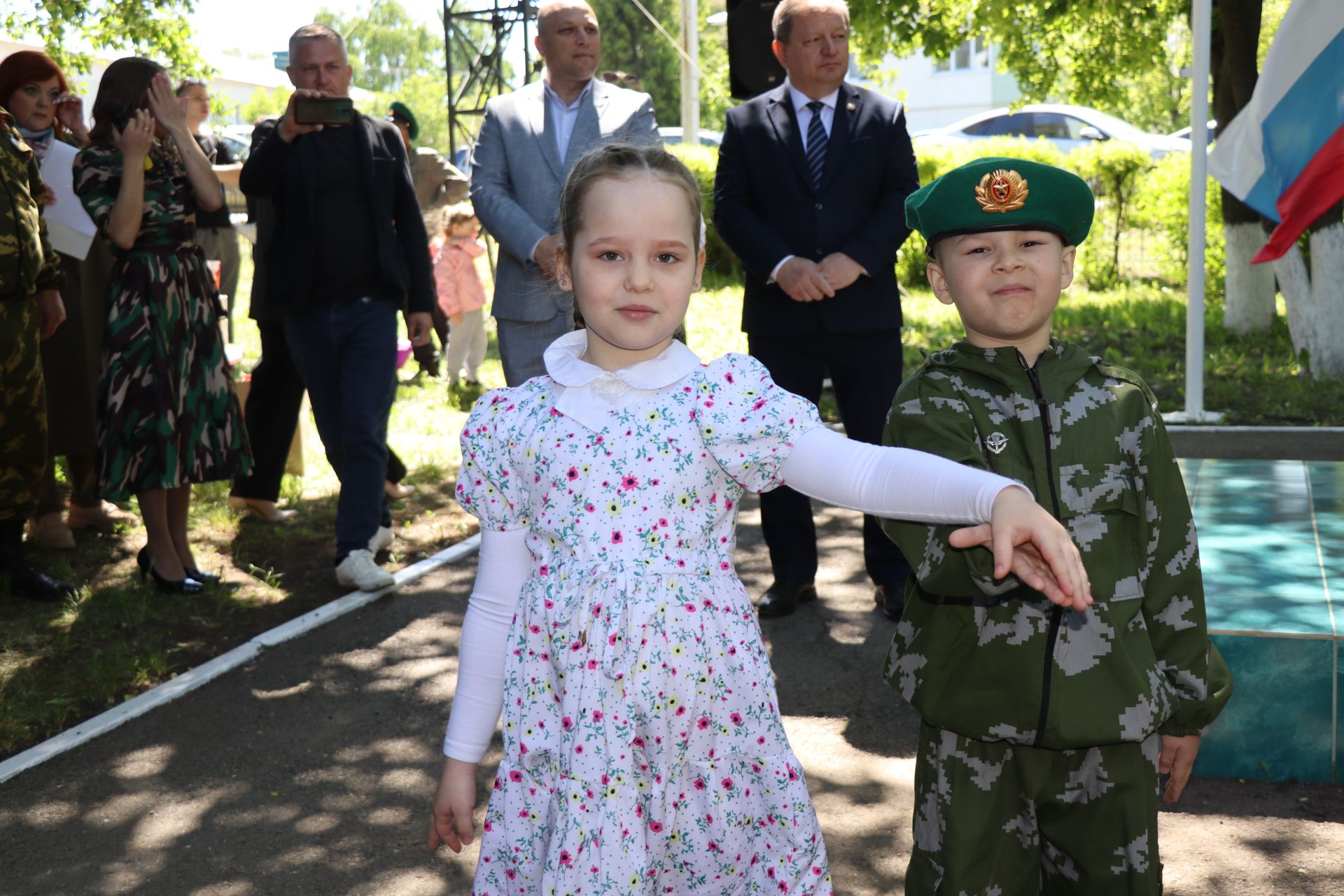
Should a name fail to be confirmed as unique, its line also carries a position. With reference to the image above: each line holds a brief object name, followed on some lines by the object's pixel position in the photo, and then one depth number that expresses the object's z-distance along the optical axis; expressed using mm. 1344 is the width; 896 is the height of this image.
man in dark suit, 5477
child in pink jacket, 11359
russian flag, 6453
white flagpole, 8508
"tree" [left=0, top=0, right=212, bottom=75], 10211
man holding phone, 6141
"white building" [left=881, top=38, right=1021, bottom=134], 53000
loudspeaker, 8930
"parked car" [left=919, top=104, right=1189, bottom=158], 27000
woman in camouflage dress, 5859
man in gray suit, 5387
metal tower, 18688
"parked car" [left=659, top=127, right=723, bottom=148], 31827
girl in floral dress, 2219
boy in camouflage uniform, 2484
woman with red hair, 6625
